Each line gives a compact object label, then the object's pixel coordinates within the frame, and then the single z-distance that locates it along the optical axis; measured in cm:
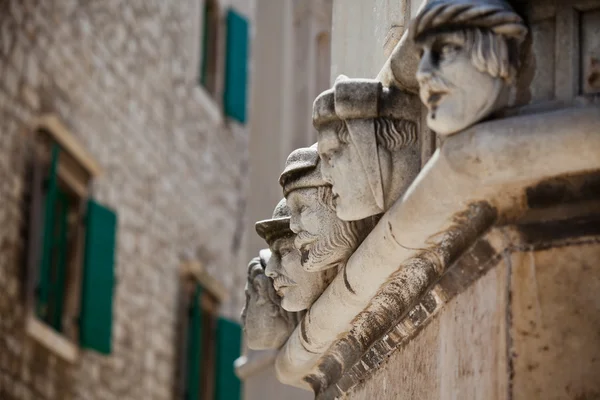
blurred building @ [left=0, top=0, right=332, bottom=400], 1181
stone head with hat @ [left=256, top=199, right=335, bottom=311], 465
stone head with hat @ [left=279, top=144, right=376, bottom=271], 423
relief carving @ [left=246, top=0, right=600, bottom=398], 334
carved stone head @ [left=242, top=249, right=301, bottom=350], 524
